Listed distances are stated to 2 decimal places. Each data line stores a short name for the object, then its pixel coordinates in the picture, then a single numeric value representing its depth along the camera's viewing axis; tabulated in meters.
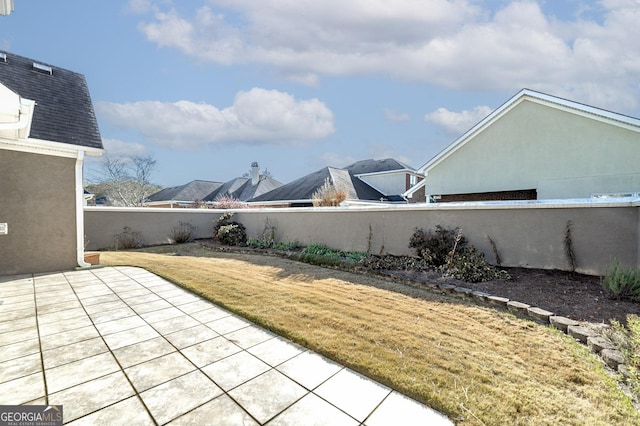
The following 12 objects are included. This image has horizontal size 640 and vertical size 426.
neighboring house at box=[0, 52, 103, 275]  5.84
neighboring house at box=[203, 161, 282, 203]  27.52
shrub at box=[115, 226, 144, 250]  11.56
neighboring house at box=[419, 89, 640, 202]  9.46
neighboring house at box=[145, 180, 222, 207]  28.88
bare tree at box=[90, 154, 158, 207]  27.50
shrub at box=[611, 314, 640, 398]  2.65
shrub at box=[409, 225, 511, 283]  5.94
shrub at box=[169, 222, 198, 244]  13.08
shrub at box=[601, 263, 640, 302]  4.40
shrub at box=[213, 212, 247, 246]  12.32
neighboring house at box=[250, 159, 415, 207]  20.02
